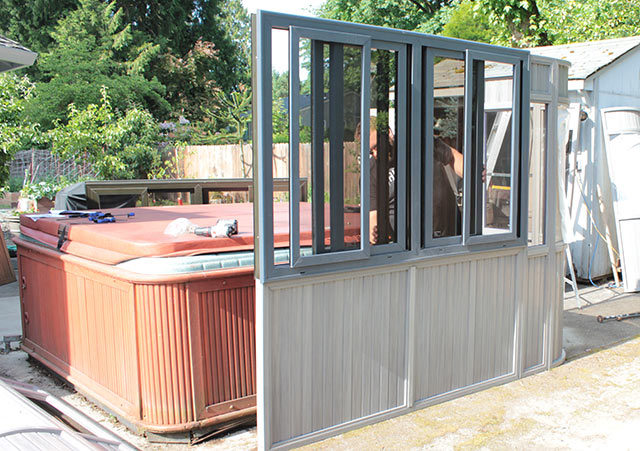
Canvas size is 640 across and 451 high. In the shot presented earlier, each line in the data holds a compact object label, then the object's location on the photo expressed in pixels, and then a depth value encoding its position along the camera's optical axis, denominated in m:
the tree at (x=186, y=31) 23.58
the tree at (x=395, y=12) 23.16
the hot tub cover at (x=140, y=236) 3.24
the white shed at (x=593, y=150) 7.15
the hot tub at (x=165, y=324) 3.15
